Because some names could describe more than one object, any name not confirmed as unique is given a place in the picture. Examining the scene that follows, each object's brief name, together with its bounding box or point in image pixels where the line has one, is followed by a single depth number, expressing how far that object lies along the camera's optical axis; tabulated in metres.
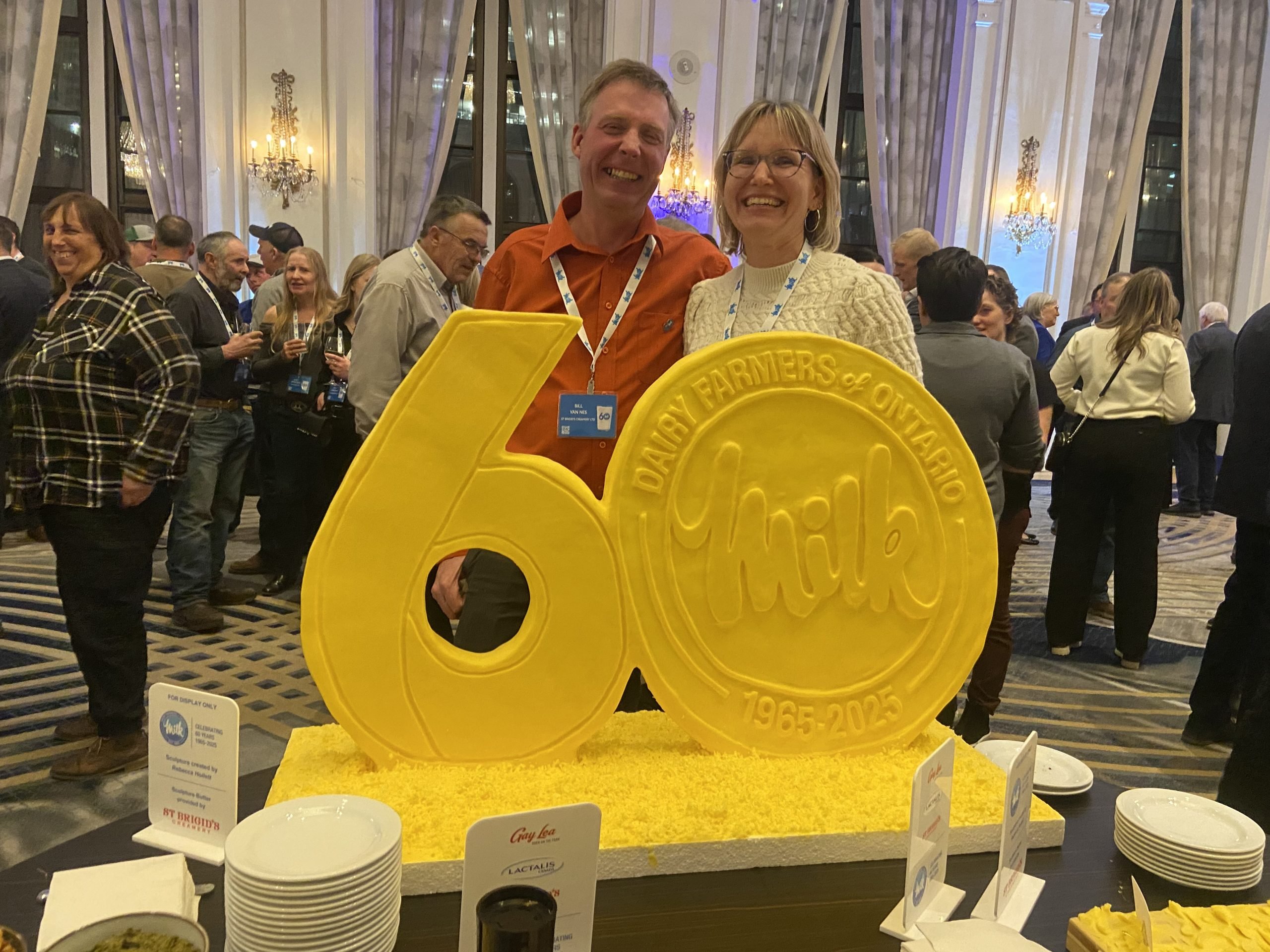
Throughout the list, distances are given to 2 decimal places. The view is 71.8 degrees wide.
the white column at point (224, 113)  7.16
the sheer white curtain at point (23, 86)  7.21
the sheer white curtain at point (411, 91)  7.80
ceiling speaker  7.86
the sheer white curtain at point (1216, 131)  8.90
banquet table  1.03
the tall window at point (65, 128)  7.63
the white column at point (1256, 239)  9.13
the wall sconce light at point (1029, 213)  8.64
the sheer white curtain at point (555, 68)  7.96
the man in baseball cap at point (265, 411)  4.28
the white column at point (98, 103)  7.61
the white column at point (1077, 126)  8.56
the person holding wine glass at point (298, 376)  3.89
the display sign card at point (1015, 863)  1.09
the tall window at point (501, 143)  8.27
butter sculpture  1.22
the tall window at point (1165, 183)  9.23
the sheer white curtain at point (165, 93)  7.29
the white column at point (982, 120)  8.43
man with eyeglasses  2.85
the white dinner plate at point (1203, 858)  1.19
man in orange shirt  1.56
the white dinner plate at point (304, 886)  0.87
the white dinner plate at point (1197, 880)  1.20
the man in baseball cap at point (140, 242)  5.01
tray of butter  1.02
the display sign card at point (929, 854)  1.03
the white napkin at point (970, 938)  0.96
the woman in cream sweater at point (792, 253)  1.43
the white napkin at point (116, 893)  0.96
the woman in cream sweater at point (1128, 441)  3.53
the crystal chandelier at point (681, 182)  7.90
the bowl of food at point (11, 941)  0.84
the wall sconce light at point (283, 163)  7.31
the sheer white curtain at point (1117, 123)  8.70
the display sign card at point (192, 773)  1.10
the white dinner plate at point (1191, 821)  1.22
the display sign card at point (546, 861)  0.90
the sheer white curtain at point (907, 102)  8.39
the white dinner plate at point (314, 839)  0.90
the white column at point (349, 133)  7.37
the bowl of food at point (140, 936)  0.81
